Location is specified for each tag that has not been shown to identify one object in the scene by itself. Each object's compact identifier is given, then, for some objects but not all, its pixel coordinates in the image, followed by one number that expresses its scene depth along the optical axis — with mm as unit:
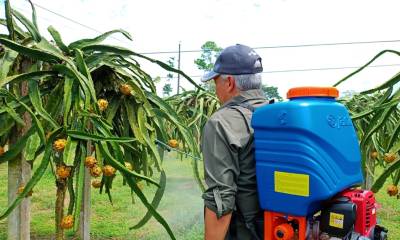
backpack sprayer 1079
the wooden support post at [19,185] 1337
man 1241
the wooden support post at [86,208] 2061
